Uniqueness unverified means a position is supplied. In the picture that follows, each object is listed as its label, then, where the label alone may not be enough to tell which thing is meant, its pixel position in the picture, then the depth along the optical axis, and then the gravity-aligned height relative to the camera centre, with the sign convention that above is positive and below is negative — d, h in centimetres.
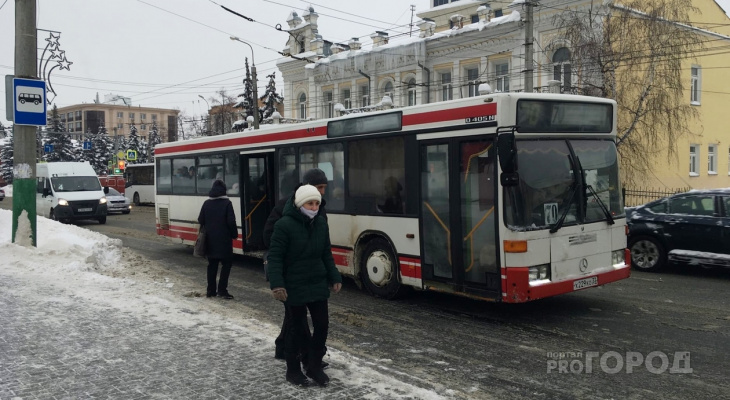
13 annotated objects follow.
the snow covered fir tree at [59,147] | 8125 +626
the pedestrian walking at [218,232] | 941 -62
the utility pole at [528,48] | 1898 +436
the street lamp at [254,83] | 2950 +527
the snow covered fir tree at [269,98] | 5772 +879
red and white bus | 748 -9
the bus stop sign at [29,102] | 1181 +179
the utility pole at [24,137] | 1192 +113
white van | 2364 +2
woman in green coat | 517 -71
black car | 1116 -82
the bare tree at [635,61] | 2380 +493
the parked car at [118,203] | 3095 -52
